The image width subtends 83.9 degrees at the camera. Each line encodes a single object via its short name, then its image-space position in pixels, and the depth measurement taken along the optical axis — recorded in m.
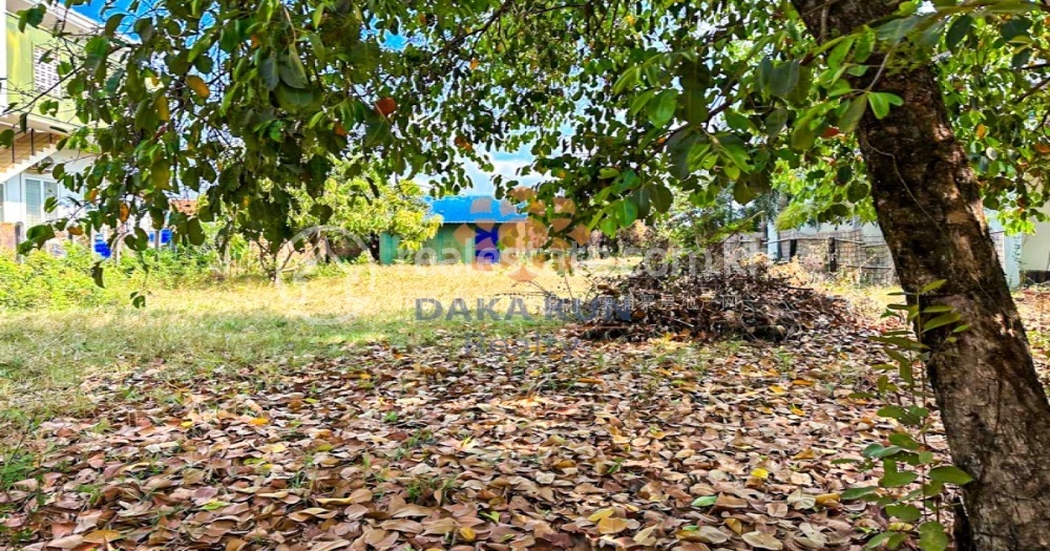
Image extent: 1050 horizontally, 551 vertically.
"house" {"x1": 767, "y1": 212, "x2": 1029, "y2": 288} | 9.13
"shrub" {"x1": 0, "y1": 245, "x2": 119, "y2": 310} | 7.17
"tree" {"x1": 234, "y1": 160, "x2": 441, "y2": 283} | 9.79
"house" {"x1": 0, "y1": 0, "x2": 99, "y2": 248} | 6.82
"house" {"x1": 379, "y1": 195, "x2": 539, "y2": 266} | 12.01
